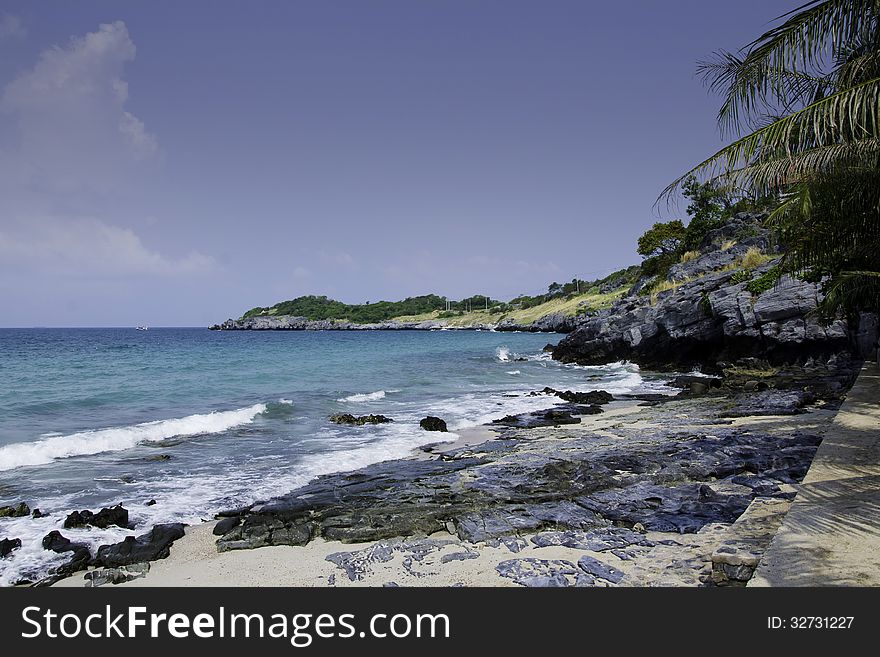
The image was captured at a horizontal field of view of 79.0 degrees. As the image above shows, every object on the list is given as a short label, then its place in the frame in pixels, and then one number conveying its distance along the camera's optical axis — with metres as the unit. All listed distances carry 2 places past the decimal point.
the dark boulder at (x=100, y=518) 8.63
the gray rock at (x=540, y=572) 5.62
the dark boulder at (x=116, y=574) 6.74
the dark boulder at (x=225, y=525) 8.25
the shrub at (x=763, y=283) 24.86
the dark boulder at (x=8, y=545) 7.67
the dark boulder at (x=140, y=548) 7.39
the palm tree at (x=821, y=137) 5.95
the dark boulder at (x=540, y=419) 16.55
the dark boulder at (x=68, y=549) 7.24
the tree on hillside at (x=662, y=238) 55.81
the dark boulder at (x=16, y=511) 9.18
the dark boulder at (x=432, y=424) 16.42
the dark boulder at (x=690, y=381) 21.42
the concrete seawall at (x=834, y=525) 4.31
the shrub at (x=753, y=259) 29.37
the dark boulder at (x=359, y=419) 18.23
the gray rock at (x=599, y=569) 5.65
